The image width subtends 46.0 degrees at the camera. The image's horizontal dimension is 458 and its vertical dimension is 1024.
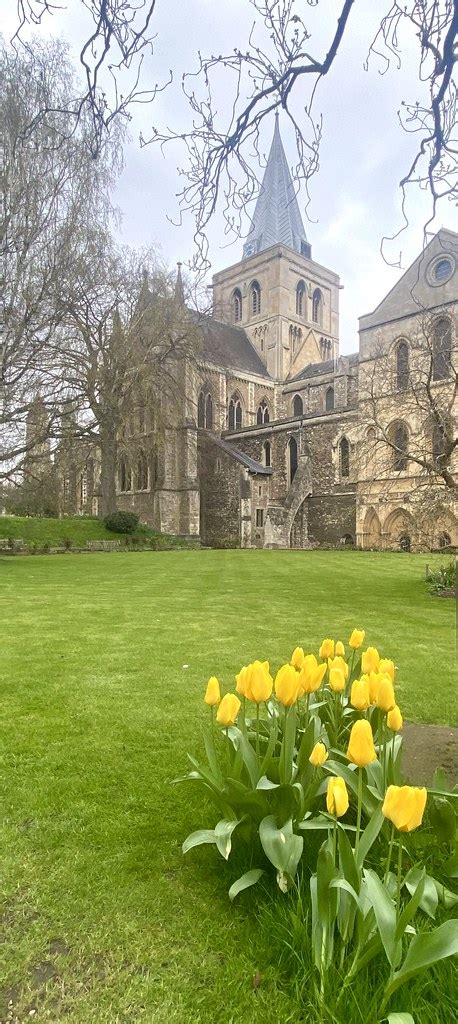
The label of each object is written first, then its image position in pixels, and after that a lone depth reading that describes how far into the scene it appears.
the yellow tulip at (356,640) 2.47
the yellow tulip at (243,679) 1.90
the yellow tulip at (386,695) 1.77
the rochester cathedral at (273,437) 29.66
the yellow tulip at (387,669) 1.90
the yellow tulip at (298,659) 2.06
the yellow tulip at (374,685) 1.85
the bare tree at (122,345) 20.95
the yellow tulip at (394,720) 1.71
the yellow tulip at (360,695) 1.78
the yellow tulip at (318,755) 1.62
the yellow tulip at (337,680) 2.10
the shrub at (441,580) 11.34
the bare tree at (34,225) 12.53
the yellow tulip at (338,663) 2.22
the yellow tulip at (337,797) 1.37
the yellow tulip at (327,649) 2.42
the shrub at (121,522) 27.45
